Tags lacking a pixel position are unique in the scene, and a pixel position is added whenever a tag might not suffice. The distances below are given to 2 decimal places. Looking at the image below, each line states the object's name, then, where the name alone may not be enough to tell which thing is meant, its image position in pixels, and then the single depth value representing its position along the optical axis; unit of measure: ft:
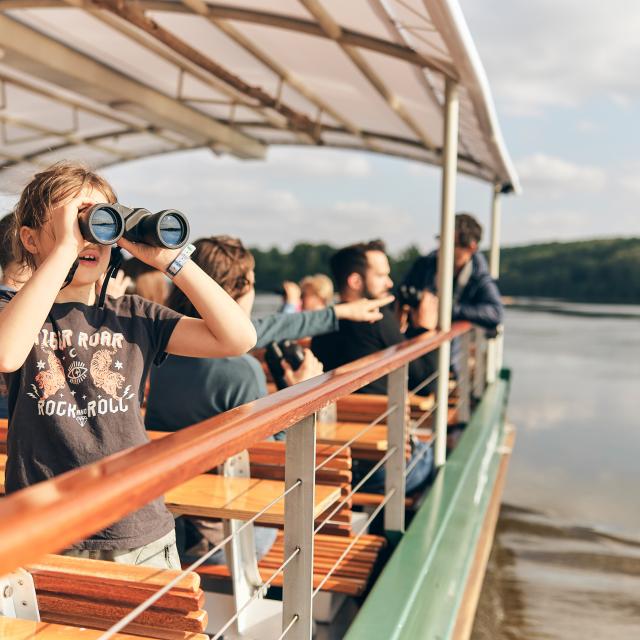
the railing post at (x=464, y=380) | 21.09
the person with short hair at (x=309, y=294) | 25.49
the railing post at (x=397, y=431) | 11.97
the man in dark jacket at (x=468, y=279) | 21.02
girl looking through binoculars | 6.30
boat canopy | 15.12
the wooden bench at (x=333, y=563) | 10.37
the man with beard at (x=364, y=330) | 14.28
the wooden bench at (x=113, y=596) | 5.51
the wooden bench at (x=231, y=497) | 8.28
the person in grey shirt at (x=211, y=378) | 10.16
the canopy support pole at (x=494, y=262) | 28.25
